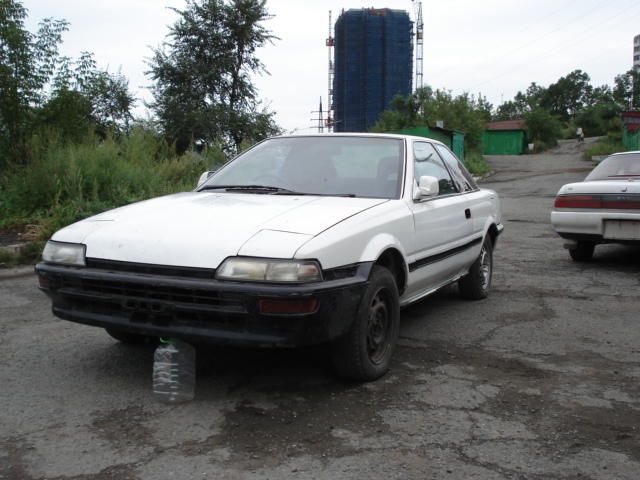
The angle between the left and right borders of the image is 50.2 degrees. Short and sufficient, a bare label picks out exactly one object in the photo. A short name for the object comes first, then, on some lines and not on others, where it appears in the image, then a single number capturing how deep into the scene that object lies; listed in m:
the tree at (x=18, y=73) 10.70
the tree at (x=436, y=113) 50.59
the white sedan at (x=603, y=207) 7.59
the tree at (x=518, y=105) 121.39
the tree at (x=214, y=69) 25.64
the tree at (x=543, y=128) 71.81
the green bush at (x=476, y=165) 35.09
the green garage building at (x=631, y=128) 38.04
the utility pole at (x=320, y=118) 54.19
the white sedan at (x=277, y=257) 3.34
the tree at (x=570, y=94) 119.59
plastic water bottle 3.59
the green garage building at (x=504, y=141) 67.06
